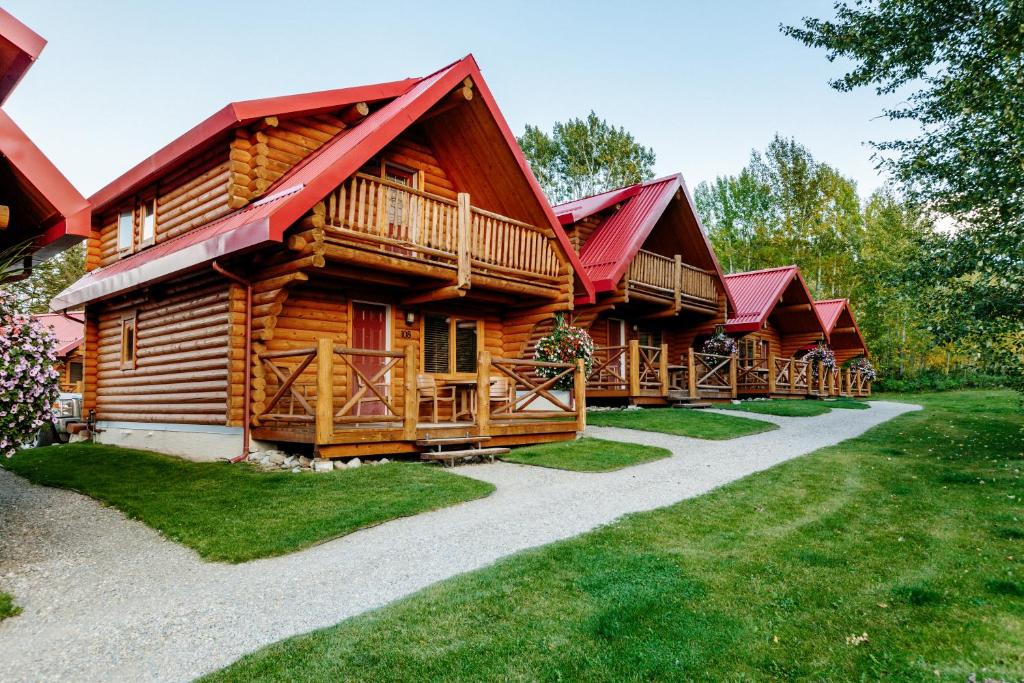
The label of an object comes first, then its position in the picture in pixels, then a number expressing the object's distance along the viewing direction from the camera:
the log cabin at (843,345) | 30.19
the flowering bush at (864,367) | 32.03
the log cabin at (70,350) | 29.39
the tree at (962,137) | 9.99
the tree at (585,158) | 39.41
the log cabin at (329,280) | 10.07
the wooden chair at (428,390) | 13.20
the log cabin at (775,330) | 25.33
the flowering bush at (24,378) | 5.64
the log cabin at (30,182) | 5.94
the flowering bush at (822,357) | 27.70
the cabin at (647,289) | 17.66
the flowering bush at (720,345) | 22.30
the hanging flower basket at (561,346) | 14.17
